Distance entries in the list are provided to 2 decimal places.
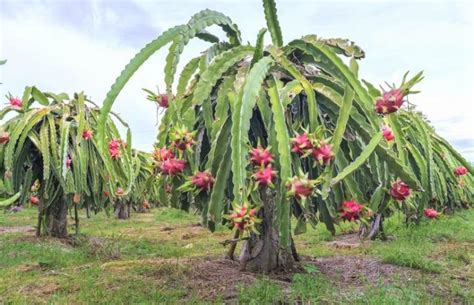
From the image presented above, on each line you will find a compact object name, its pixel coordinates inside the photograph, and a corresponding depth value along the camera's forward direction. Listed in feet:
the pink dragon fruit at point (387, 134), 10.38
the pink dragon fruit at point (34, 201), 26.41
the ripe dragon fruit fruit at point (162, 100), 10.46
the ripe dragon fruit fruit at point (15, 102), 22.62
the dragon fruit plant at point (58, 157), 21.34
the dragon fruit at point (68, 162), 21.78
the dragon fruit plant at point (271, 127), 8.75
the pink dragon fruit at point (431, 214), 13.11
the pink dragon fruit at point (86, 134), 22.25
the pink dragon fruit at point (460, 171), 16.26
